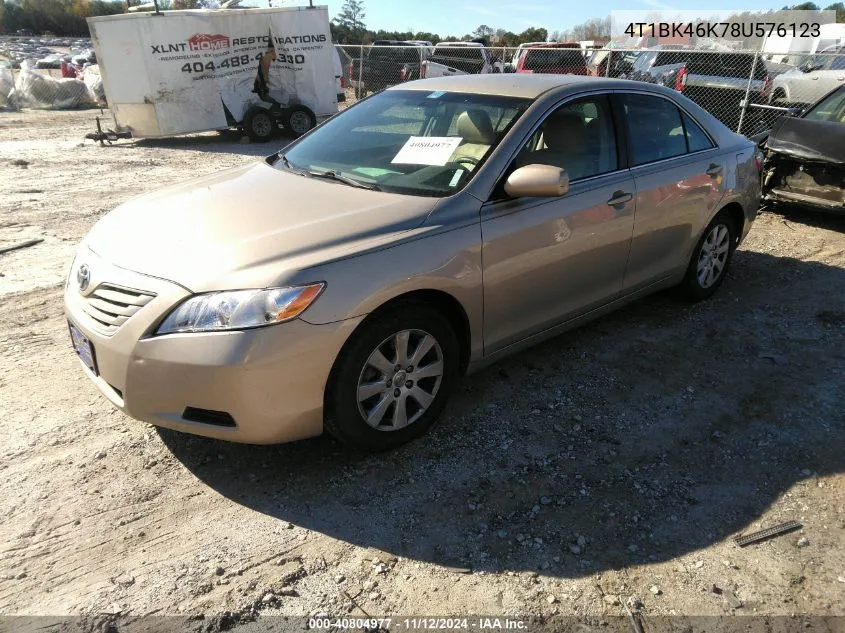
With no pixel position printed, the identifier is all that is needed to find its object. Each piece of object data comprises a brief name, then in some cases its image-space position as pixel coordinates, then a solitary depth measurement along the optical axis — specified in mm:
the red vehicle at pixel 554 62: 17473
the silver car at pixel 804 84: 13297
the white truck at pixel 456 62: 17469
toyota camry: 2645
